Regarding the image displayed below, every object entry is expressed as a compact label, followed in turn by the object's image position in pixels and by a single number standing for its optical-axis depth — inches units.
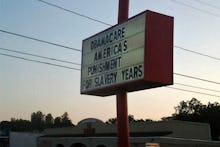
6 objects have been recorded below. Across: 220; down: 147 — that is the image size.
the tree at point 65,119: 6574.8
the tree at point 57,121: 6176.2
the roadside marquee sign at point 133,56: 639.1
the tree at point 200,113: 3304.6
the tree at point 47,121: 7683.1
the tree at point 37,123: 6955.7
